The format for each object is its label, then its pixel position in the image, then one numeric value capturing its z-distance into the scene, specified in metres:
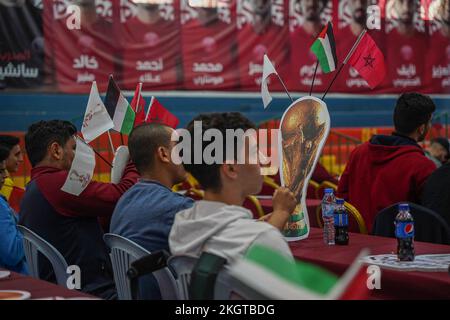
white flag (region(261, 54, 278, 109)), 3.24
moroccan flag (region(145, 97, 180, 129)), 3.41
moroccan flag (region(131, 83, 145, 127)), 3.45
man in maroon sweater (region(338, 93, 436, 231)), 3.37
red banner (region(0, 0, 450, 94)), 7.60
